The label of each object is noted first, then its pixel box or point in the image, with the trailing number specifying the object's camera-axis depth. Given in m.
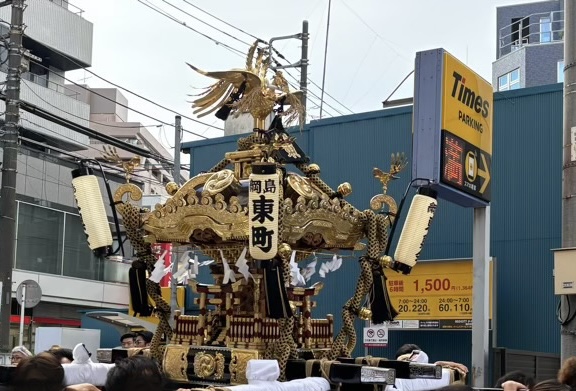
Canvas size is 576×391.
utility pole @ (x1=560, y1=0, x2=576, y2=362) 8.03
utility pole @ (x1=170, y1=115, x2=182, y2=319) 20.30
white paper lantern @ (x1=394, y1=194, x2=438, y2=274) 8.31
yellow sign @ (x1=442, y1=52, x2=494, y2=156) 10.49
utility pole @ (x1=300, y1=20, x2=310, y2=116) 20.98
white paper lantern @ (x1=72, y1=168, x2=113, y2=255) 8.41
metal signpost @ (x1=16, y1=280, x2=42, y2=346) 13.55
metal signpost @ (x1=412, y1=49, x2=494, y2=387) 10.07
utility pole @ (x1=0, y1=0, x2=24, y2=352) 13.33
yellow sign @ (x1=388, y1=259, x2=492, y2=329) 18.19
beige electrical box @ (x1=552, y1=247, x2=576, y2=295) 8.31
